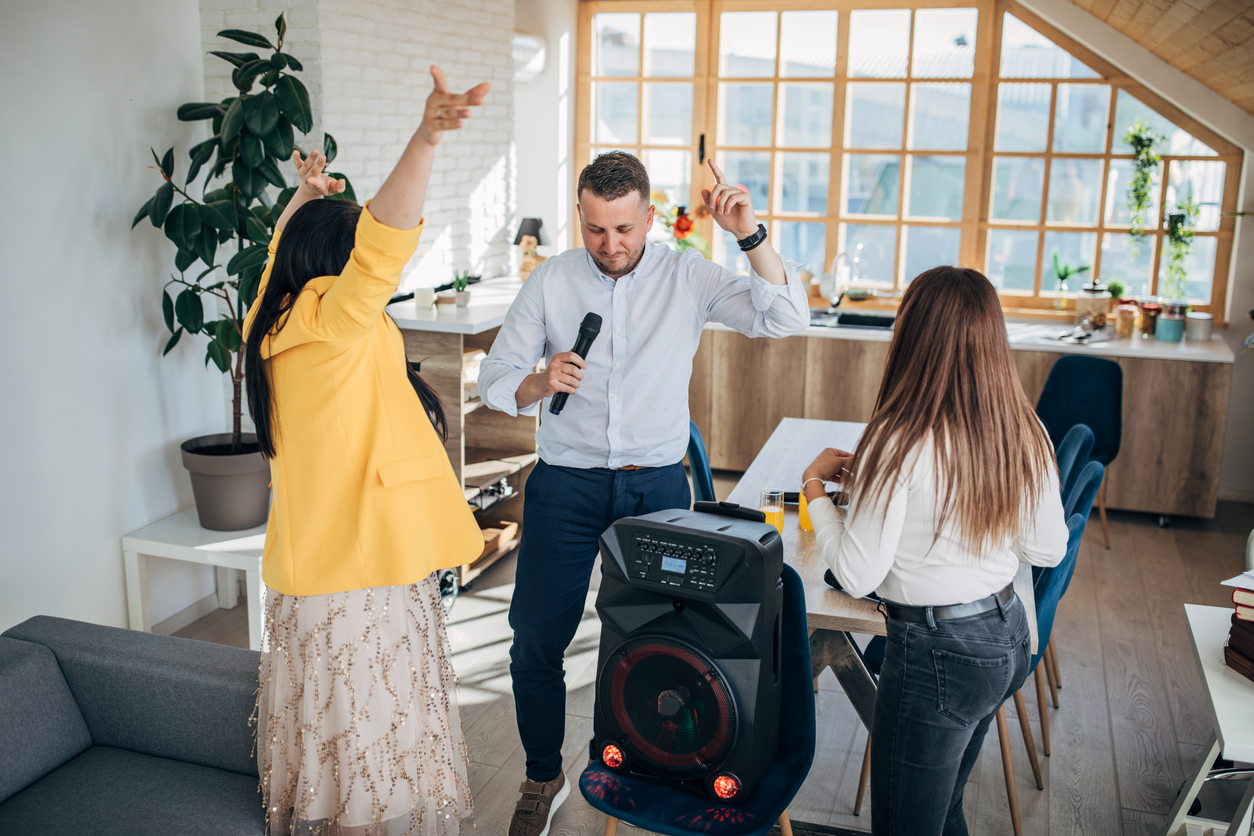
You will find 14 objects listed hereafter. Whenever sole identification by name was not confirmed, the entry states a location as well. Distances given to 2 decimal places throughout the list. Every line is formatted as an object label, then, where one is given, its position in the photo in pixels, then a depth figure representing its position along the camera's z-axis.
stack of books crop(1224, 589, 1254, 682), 1.92
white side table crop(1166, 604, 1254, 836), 1.74
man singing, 2.36
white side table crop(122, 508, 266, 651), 3.16
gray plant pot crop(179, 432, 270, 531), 3.29
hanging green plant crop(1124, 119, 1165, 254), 5.05
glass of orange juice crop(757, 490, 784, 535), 2.59
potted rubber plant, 3.08
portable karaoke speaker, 1.67
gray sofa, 1.96
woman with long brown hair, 1.70
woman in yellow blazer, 1.82
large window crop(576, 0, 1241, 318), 5.22
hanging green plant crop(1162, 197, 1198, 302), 5.04
